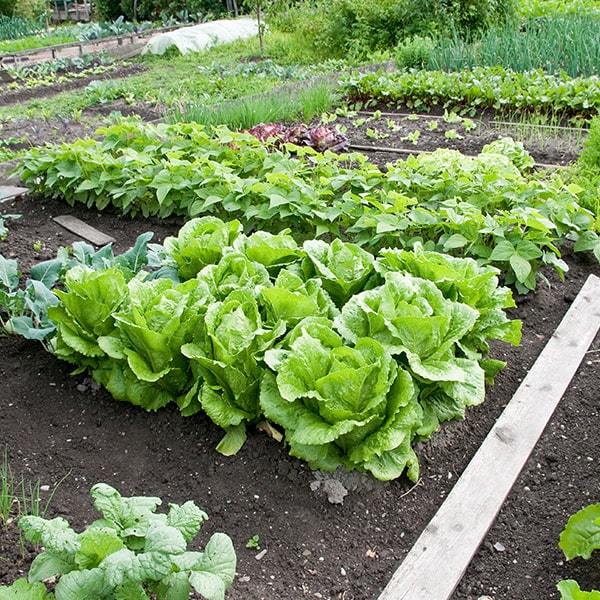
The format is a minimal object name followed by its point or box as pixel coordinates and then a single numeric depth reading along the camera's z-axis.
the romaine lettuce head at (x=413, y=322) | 2.17
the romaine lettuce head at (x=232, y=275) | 2.48
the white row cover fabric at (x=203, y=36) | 11.84
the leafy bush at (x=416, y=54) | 8.12
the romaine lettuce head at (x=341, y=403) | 2.02
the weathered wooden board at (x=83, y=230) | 4.04
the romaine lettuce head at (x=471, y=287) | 2.49
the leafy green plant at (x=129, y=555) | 1.40
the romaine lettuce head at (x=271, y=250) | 2.72
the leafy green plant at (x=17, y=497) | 1.98
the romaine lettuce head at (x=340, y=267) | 2.59
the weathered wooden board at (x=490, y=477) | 1.86
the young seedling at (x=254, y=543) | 1.98
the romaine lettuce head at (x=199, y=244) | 2.79
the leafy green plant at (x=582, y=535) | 1.82
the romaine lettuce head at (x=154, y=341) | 2.31
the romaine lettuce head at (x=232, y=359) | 2.21
